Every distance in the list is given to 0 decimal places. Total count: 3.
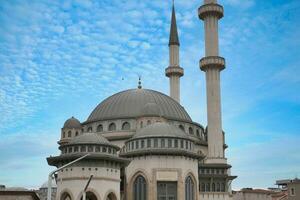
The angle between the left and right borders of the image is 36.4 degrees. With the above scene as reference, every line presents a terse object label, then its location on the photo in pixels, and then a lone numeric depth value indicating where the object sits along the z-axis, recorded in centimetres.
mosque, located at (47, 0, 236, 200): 5075
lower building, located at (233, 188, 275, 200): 8675
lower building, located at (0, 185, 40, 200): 4372
